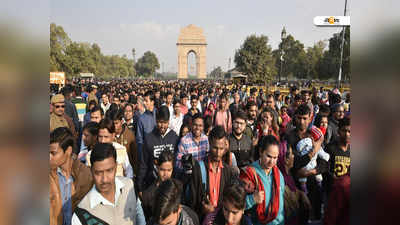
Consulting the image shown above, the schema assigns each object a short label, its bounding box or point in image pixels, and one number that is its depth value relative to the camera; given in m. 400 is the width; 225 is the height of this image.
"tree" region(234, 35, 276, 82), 29.52
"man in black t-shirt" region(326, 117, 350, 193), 3.01
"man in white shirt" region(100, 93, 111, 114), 7.54
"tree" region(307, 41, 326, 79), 46.72
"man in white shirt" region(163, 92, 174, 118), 7.64
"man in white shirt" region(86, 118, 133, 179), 3.13
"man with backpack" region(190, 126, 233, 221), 2.73
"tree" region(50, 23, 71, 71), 22.64
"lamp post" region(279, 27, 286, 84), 18.07
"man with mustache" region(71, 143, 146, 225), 1.90
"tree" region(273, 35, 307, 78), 49.72
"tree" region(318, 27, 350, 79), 35.33
